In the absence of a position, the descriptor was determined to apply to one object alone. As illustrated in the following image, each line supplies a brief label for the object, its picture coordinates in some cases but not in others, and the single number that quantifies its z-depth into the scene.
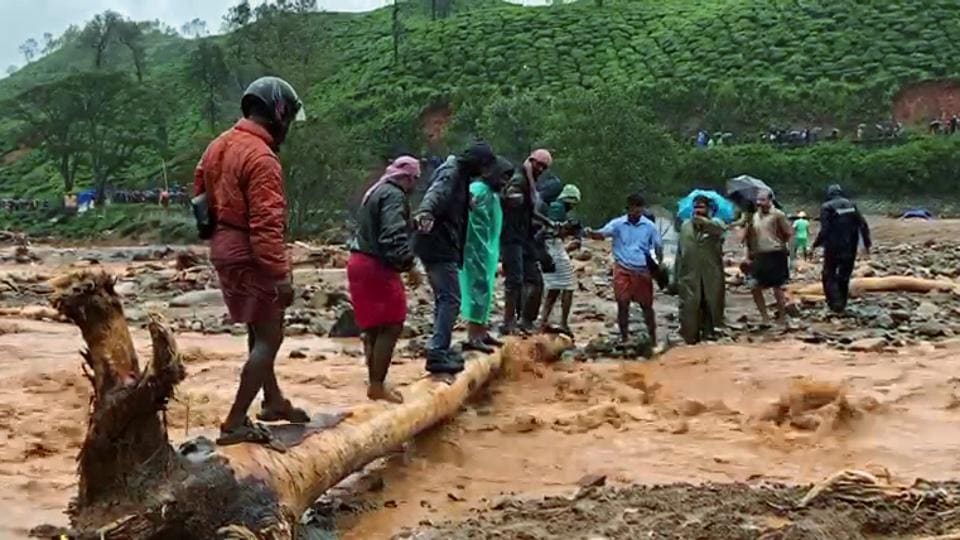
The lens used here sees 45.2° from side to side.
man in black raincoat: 13.05
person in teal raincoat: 8.73
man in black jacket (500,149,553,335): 10.11
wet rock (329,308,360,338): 12.27
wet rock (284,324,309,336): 12.80
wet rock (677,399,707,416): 7.93
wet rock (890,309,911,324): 12.75
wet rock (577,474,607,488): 5.82
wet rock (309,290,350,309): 15.91
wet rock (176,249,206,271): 25.58
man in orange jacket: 4.89
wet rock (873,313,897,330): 12.42
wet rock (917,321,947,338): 11.61
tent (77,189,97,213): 51.31
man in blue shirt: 10.58
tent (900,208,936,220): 37.34
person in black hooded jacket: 7.64
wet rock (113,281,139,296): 19.88
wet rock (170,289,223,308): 17.41
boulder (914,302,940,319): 13.45
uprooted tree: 4.11
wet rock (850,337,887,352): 10.36
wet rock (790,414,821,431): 7.26
